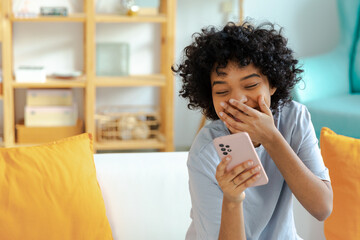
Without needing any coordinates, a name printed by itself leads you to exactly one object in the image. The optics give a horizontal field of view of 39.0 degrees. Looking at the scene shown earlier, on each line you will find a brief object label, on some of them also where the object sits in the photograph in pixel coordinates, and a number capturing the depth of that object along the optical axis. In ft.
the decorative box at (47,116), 9.57
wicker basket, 9.91
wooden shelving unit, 9.25
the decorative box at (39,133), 9.55
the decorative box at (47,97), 9.64
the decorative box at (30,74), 9.30
